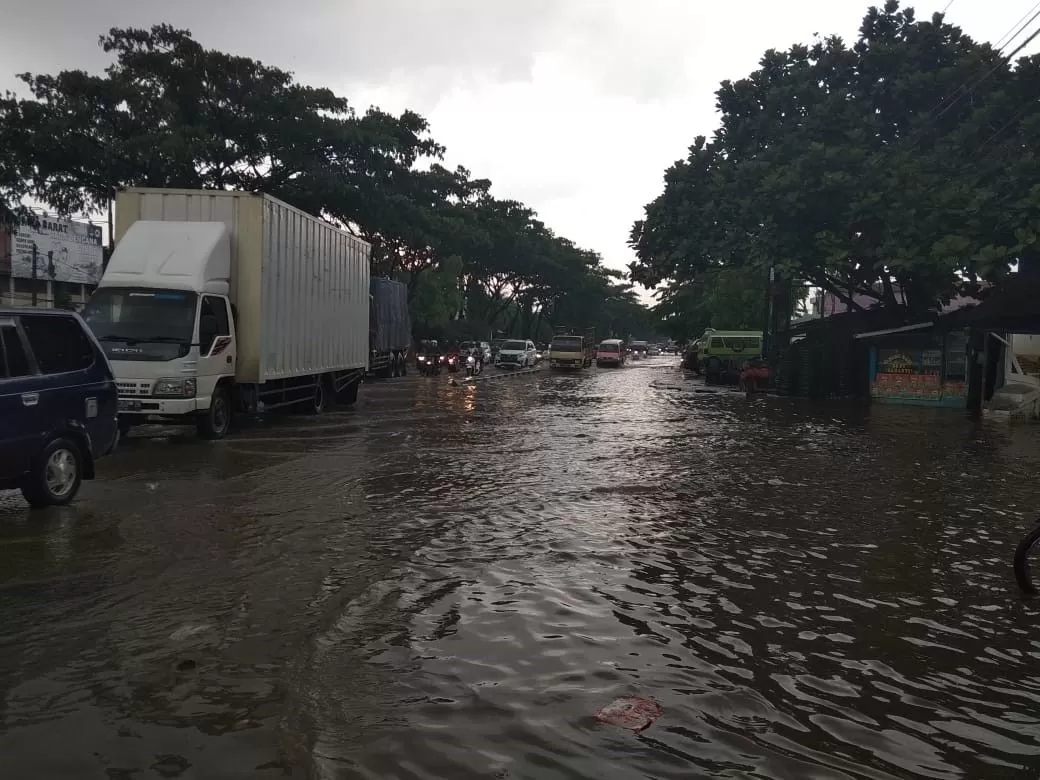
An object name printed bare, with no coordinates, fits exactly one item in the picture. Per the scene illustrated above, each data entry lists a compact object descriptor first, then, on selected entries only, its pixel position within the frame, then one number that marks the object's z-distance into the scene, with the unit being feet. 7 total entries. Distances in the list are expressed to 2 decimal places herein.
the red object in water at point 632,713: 12.57
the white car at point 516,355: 153.89
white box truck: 41.29
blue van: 24.66
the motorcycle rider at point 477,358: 134.21
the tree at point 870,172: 72.08
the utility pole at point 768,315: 112.68
